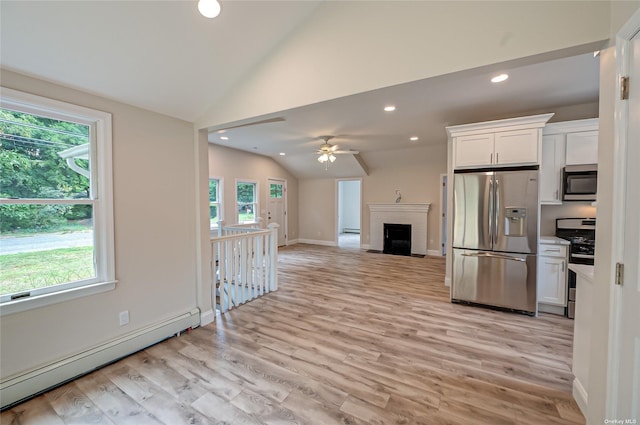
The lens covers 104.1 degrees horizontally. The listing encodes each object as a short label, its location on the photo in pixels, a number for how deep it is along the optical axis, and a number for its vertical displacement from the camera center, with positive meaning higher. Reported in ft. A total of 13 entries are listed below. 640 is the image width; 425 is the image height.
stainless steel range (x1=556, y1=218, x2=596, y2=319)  9.50 -1.35
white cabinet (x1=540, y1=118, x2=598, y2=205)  9.90 +2.29
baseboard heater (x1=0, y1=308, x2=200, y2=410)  5.62 -4.13
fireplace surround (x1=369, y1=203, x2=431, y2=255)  21.86 -1.25
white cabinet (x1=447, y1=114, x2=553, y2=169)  9.82 +2.66
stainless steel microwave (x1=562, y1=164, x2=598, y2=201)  9.78 +0.97
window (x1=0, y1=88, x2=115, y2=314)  5.71 +0.09
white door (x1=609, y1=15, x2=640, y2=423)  3.47 -1.19
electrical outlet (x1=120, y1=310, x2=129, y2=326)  7.38 -3.34
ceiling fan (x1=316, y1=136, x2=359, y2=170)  16.47 +3.62
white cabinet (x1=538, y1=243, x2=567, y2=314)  9.91 -2.81
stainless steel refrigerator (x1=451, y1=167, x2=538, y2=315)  9.88 -1.31
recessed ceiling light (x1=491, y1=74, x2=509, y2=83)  8.34 +4.36
